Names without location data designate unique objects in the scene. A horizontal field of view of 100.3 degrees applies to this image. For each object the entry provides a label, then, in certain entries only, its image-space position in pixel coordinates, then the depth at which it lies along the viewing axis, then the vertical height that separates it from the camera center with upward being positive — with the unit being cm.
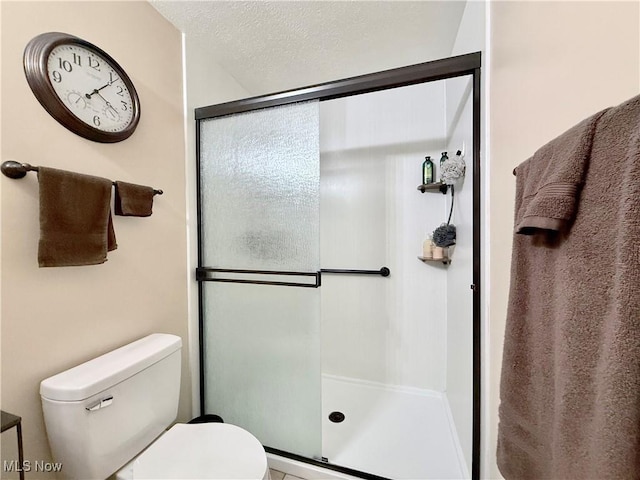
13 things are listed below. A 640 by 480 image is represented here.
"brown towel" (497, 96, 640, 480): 32 -15
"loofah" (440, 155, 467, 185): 143 +36
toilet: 87 -69
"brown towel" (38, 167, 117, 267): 87 +7
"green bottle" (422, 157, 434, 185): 187 +46
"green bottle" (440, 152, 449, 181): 175 +52
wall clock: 91 +58
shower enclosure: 134 -22
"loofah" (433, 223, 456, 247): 167 +0
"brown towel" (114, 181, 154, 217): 110 +16
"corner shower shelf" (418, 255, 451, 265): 179 -16
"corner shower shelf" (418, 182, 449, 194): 178 +33
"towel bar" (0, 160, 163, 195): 83 +22
